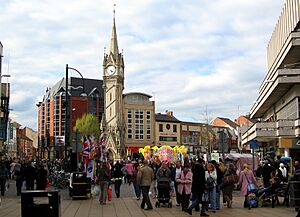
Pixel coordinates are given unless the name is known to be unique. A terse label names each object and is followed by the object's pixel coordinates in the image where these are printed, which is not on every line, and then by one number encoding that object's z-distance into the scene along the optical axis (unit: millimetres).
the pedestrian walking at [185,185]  17578
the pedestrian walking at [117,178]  24484
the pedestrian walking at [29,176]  24283
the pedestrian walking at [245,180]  19234
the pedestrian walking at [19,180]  24609
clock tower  96556
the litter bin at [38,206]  10695
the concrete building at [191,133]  116419
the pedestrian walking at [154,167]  24484
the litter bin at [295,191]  15469
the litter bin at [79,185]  22797
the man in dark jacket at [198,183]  16338
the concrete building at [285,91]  40875
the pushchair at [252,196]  18609
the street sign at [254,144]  27953
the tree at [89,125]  91938
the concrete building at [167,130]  111688
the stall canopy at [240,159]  30625
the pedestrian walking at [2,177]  24078
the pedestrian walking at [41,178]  24000
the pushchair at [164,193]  19281
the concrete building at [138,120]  105438
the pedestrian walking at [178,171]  19466
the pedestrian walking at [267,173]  22125
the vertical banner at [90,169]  26266
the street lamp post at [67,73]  28172
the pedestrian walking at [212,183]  17562
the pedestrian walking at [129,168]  31703
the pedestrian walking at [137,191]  22922
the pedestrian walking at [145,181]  18188
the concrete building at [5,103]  64056
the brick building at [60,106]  117375
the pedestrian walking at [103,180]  20500
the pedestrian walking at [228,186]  18703
